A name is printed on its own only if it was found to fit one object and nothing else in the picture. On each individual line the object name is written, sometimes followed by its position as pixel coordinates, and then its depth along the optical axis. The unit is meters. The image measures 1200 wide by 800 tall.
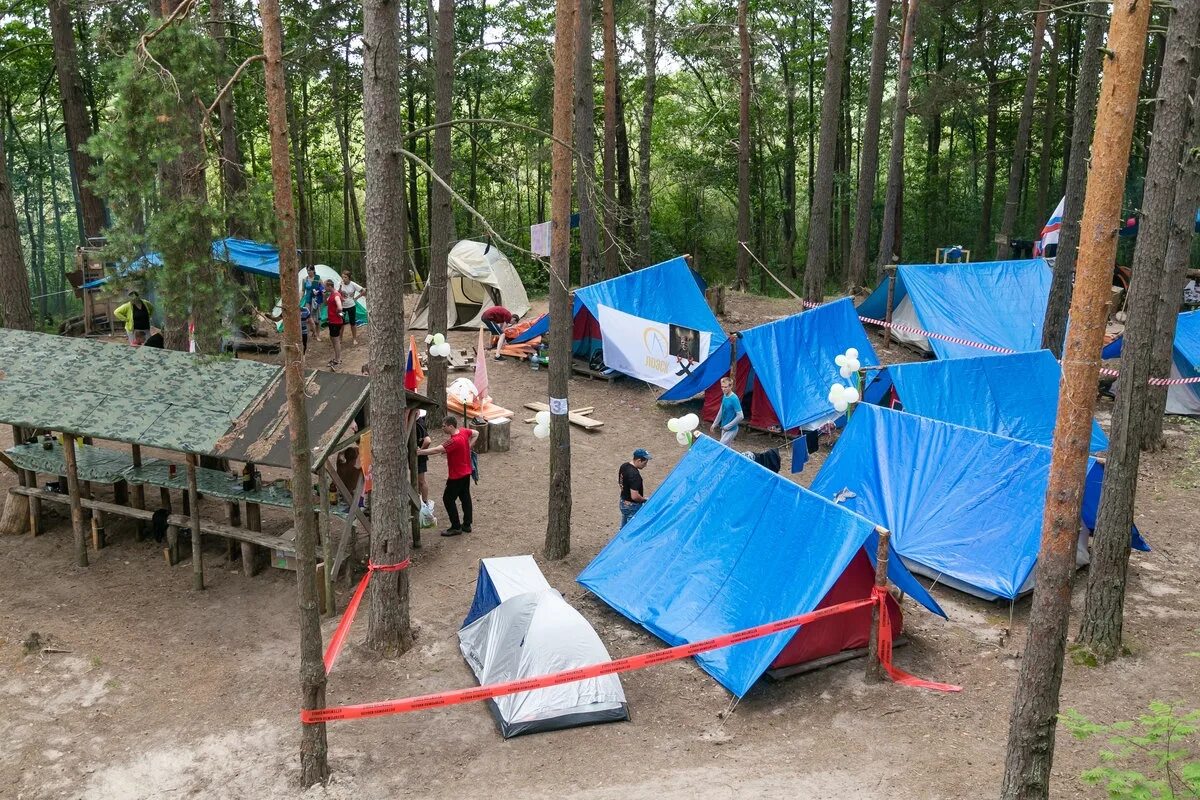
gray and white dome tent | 7.29
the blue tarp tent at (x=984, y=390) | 12.58
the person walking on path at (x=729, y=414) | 13.24
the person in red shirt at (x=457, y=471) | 10.46
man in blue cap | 10.17
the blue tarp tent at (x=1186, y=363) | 14.11
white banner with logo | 15.45
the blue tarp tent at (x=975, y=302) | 16.88
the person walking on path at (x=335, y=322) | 16.69
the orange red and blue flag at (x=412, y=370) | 13.73
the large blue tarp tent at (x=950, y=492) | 9.21
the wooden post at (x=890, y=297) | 17.77
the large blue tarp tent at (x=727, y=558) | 7.83
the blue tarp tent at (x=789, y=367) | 14.26
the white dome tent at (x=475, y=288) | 19.94
